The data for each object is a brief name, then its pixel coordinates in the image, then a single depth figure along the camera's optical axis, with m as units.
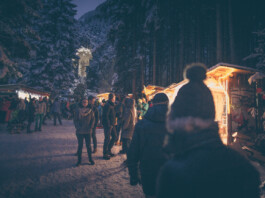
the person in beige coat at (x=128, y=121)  6.28
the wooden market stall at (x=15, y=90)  18.71
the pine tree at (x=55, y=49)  24.92
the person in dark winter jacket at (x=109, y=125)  6.18
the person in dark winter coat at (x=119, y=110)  6.74
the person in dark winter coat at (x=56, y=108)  14.95
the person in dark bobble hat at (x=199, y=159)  1.11
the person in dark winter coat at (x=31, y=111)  10.74
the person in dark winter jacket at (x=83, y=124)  5.11
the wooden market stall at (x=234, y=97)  6.75
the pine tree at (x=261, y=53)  8.43
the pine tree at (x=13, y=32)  11.66
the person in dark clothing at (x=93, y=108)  5.61
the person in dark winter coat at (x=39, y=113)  11.44
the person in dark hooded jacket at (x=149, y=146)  2.27
